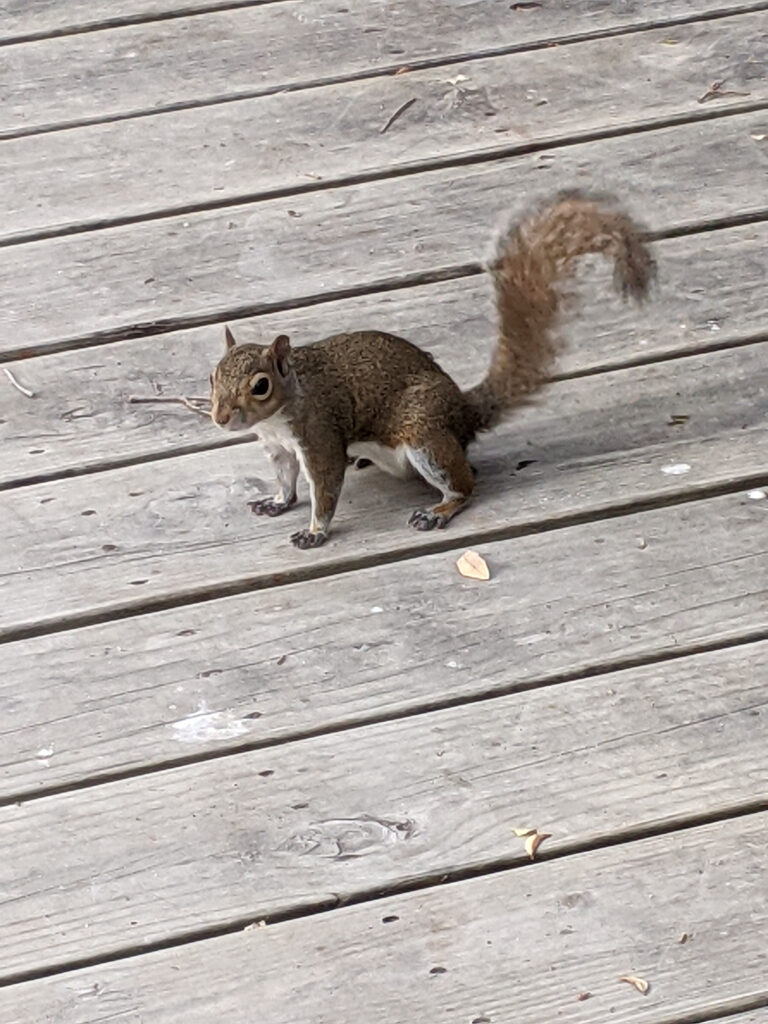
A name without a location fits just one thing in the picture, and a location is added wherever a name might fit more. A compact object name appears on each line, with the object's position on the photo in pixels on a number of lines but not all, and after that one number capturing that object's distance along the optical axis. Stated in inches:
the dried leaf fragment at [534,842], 75.3
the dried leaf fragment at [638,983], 69.8
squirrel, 92.1
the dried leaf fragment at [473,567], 89.4
